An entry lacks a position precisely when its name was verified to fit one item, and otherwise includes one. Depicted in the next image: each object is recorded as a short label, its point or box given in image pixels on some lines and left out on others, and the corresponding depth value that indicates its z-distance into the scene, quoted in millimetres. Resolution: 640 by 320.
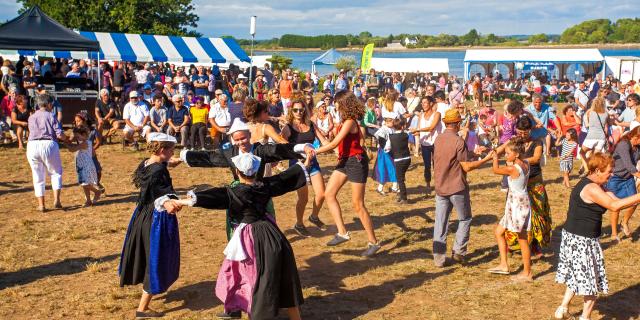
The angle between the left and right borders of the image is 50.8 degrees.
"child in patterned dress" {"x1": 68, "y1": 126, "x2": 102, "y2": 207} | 10409
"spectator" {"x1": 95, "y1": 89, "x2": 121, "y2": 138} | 17297
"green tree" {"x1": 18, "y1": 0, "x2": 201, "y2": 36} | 43031
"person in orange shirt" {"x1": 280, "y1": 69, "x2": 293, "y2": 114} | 20562
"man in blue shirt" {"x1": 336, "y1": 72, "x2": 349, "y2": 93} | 29906
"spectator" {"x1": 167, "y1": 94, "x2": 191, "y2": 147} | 16984
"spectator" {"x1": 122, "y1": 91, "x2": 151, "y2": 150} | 16766
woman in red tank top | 7812
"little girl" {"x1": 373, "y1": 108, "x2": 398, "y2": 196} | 11258
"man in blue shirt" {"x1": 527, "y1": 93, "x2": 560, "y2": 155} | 11945
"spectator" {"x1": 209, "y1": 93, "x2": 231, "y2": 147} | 15180
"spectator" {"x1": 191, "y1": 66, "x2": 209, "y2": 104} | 23625
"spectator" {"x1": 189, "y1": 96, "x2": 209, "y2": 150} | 16922
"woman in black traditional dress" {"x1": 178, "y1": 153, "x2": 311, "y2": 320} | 5316
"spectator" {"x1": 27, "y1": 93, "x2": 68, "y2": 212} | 10031
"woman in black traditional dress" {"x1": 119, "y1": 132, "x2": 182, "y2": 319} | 5980
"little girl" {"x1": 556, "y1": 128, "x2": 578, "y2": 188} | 12430
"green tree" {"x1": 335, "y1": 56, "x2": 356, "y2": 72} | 51356
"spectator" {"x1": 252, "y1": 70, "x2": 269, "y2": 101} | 22892
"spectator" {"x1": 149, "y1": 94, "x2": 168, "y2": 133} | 16812
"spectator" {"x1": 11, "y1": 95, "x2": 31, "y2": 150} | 16938
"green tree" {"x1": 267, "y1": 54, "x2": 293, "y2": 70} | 46394
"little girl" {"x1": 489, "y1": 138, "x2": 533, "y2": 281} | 7172
